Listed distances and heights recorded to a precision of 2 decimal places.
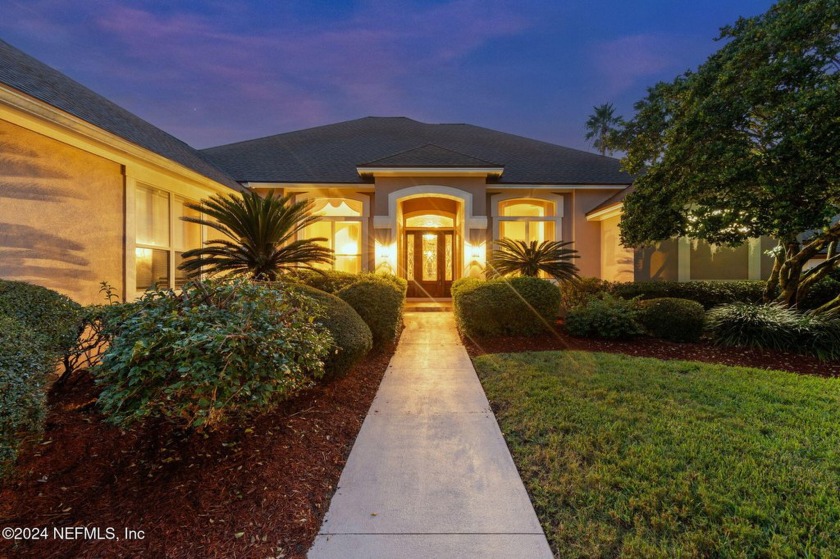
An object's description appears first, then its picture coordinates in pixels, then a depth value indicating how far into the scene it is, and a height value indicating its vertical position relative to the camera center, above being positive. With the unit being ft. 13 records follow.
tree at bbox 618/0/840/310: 18.44 +7.68
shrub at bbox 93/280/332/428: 8.18 -2.17
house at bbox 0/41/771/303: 16.30 +6.09
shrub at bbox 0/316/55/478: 7.11 -2.58
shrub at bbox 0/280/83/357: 11.51 -1.43
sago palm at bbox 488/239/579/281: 29.37 +1.21
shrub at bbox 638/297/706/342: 23.88 -2.94
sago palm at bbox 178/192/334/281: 18.13 +1.73
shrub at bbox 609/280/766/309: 30.55 -1.30
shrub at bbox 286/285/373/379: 14.84 -2.73
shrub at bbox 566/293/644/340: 23.76 -3.07
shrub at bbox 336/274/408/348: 21.22 -1.97
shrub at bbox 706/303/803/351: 22.08 -3.24
